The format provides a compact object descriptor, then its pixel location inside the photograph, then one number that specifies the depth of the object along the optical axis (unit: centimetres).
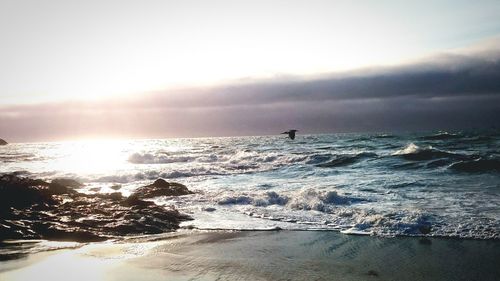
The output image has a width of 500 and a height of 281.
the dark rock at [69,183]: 2068
